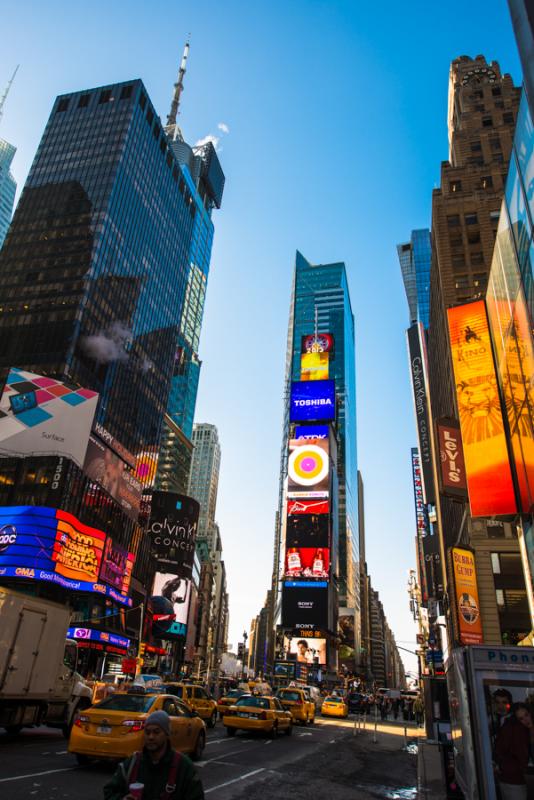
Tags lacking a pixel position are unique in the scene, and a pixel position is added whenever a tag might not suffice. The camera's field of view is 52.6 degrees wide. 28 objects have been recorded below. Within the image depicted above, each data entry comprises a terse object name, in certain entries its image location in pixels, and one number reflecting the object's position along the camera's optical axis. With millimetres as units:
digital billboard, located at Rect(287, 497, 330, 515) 98938
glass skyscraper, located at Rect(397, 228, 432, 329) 147625
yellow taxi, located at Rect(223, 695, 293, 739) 19547
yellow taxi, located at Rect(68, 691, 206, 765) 10336
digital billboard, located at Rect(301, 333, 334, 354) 118938
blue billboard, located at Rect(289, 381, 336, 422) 107812
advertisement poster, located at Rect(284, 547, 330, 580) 95688
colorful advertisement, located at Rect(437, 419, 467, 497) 31875
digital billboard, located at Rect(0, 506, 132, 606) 48094
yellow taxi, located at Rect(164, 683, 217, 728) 20031
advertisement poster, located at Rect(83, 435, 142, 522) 64375
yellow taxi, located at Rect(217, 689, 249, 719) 24689
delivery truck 13906
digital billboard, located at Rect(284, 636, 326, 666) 88750
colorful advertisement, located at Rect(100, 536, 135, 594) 59125
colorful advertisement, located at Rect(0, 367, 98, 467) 57625
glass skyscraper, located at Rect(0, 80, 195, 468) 98706
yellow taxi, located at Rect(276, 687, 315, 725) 29031
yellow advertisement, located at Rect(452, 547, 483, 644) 30109
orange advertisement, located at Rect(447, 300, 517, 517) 28641
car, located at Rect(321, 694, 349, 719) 40812
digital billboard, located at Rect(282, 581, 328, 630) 92188
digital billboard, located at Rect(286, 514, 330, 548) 97625
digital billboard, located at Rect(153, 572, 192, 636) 85125
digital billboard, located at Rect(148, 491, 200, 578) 90625
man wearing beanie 4094
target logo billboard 101188
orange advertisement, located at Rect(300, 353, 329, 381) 115812
